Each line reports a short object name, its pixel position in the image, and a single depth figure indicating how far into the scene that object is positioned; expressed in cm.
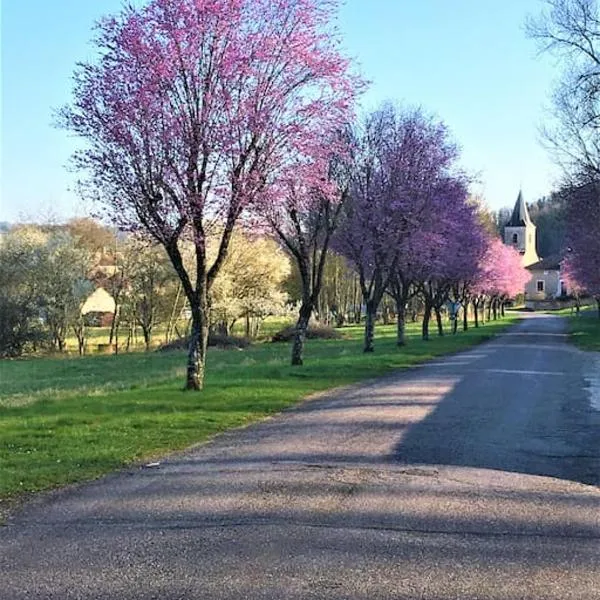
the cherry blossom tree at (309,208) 1734
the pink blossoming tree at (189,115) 1484
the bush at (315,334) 5550
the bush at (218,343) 4912
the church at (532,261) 14338
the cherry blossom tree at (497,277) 5719
